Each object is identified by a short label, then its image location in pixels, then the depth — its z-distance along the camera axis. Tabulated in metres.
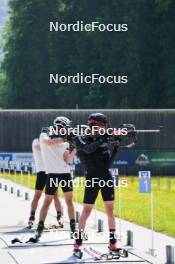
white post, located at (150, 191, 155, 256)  14.16
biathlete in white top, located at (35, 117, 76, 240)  15.59
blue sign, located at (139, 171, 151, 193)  15.78
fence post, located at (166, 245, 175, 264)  12.84
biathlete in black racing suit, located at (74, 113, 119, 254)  13.45
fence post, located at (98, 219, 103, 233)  17.25
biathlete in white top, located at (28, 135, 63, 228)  17.58
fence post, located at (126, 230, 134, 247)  15.11
